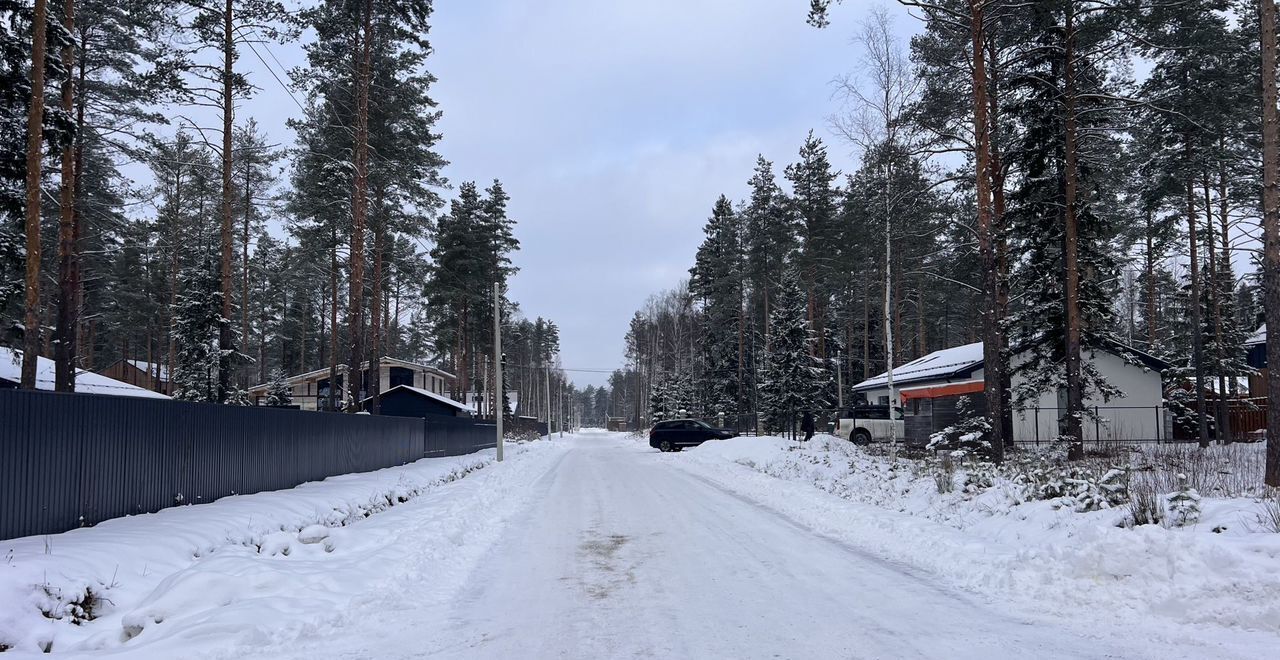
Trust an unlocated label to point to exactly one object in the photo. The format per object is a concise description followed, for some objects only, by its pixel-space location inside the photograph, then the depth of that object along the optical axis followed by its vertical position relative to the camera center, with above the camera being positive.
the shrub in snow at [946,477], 11.53 -1.63
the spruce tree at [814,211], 38.91 +9.54
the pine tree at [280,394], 44.28 -0.46
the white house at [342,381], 51.09 +0.42
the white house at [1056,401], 26.42 -0.77
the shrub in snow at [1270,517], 6.34 -1.28
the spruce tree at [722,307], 48.91 +5.75
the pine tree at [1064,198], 16.02 +4.70
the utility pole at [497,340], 28.14 +1.84
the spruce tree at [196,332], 30.50 +2.53
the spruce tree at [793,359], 35.69 +1.23
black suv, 38.19 -2.77
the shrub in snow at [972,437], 15.44 -1.26
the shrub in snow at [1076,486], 8.41 -1.39
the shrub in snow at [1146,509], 7.29 -1.37
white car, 30.97 -1.93
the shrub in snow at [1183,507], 7.10 -1.32
